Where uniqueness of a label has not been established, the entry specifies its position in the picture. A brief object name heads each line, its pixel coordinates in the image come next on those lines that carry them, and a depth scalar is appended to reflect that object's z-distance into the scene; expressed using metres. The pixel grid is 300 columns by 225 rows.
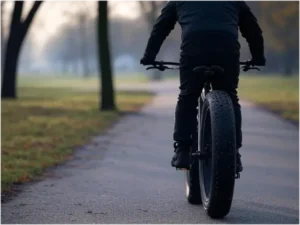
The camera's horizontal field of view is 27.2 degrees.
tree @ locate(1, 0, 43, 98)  24.89
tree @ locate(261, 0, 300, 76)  52.00
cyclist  4.48
